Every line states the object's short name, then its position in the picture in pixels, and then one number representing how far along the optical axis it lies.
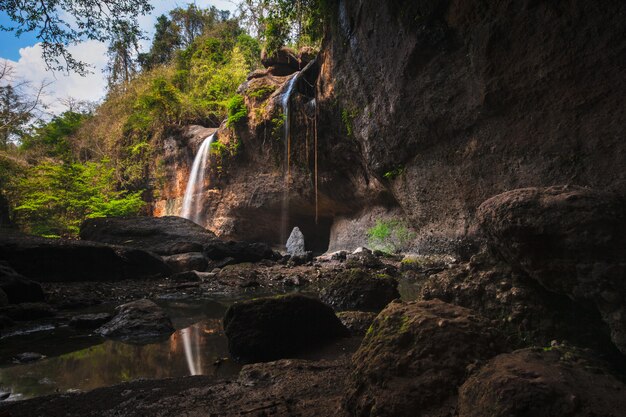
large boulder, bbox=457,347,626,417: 1.32
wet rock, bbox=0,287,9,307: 5.14
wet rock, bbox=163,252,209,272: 10.00
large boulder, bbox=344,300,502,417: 1.75
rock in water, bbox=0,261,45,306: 5.57
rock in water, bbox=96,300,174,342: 4.37
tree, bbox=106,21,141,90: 27.86
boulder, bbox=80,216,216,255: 11.63
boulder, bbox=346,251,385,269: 9.58
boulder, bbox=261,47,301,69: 17.92
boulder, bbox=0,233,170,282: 7.44
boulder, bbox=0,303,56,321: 4.88
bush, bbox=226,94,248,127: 17.14
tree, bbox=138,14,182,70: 30.25
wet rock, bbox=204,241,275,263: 11.38
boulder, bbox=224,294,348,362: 3.59
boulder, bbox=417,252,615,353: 2.42
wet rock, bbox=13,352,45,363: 3.51
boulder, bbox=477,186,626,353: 2.20
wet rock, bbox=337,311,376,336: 4.23
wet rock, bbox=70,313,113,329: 4.75
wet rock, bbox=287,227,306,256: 14.77
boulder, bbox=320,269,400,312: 5.52
